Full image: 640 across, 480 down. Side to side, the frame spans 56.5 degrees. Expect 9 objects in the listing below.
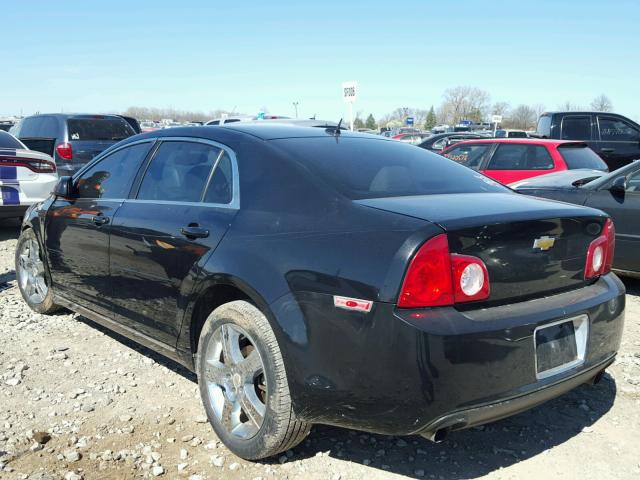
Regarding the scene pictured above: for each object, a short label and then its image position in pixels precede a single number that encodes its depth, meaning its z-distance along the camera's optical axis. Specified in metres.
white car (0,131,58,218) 7.61
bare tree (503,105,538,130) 82.19
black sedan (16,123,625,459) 2.24
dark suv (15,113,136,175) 10.50
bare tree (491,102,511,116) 92.25
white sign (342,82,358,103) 14.78
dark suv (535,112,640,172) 11.59
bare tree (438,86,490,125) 91.75
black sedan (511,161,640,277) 5.37
